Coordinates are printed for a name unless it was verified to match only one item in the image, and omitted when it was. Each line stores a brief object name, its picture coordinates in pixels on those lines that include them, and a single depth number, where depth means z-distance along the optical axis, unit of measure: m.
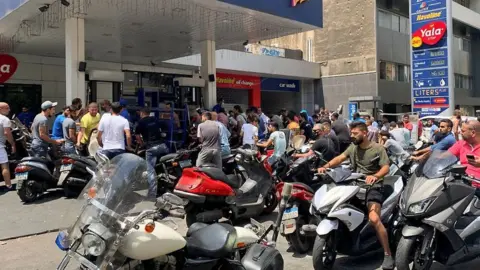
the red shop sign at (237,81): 23.19
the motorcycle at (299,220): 5.13
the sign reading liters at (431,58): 17.48
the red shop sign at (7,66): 15.25
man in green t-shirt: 4.68
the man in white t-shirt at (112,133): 7.98
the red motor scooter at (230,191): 5.87
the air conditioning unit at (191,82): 14.33
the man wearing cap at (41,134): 8.62
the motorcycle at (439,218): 4.30
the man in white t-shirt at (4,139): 8.33
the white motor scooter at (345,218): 4.56
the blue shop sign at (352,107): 21.53
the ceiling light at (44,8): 10.23
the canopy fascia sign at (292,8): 11.17
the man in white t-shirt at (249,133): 11.12
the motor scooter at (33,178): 7.83
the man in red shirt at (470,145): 5.18
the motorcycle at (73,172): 8.00
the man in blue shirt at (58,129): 9.46
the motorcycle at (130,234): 2.93
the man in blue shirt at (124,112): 9.38
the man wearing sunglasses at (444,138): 6.88
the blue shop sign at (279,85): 26.08
